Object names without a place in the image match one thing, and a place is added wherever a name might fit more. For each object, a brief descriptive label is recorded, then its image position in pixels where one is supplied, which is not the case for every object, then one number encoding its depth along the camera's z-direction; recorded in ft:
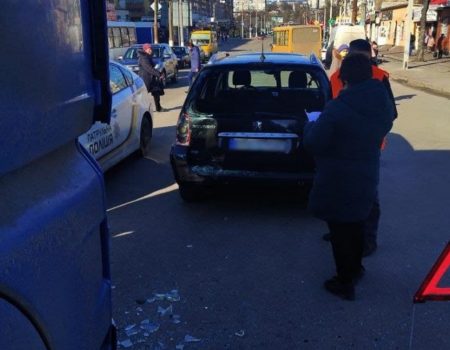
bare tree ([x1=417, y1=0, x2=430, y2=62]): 101.86
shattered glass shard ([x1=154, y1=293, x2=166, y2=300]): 12.96
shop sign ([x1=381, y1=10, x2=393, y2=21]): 189.16
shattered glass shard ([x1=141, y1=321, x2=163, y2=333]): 11.53
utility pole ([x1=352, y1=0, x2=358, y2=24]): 161.85
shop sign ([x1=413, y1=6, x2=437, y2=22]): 131.03
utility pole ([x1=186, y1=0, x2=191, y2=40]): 219.20
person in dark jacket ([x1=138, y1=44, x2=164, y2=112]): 44.29
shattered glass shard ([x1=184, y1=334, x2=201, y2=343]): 11.13
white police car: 21.72
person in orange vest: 15.14
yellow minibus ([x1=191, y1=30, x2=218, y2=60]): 148.15
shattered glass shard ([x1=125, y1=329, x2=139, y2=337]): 11.41
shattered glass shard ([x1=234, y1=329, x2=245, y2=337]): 11.34
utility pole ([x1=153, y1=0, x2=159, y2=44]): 148.44
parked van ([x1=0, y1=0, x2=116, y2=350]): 4.74
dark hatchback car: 17.83
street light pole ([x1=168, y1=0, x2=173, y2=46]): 166.65
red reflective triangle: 8.54
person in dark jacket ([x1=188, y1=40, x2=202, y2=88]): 59.31
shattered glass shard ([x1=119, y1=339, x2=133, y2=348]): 10.97
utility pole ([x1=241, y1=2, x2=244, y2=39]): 460.55
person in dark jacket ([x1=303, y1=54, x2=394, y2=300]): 11.71
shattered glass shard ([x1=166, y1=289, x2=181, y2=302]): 12.89
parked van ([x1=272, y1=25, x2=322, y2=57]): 119.44
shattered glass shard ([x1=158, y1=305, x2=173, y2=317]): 12.24
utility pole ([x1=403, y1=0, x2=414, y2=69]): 89.66
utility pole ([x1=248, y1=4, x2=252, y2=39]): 455.79
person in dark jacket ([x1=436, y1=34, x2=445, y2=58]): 112.95
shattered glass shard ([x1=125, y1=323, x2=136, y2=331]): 11.62
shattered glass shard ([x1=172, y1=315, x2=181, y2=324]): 11.90
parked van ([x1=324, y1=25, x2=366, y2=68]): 96.13
